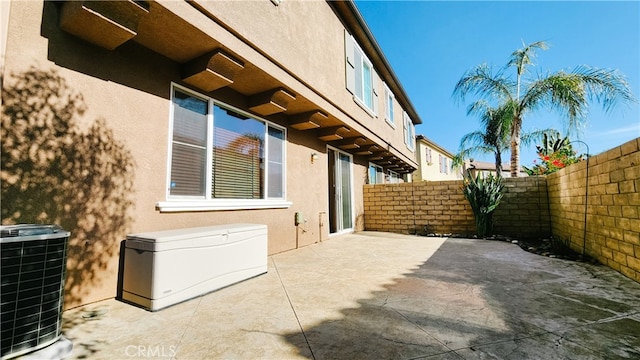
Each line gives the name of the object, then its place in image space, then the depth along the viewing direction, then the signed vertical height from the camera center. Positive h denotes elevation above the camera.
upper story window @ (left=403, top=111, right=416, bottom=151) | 12.95 +3.81
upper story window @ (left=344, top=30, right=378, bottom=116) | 6.88 +3.80
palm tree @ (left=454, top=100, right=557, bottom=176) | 9.94 +3.34
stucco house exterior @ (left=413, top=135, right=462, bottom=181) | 19.17 +3.48
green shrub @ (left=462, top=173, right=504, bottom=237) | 6.86 +0.08
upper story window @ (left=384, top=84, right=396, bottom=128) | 10.13 +3.99
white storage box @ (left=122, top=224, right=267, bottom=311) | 2.42 -0.63
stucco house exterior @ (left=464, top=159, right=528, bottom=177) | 27.56 +4.13
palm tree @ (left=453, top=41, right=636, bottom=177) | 7.04 +3.58
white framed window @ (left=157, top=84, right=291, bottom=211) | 3.45 +0.73
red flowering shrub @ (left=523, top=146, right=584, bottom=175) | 8.74 +1.49
